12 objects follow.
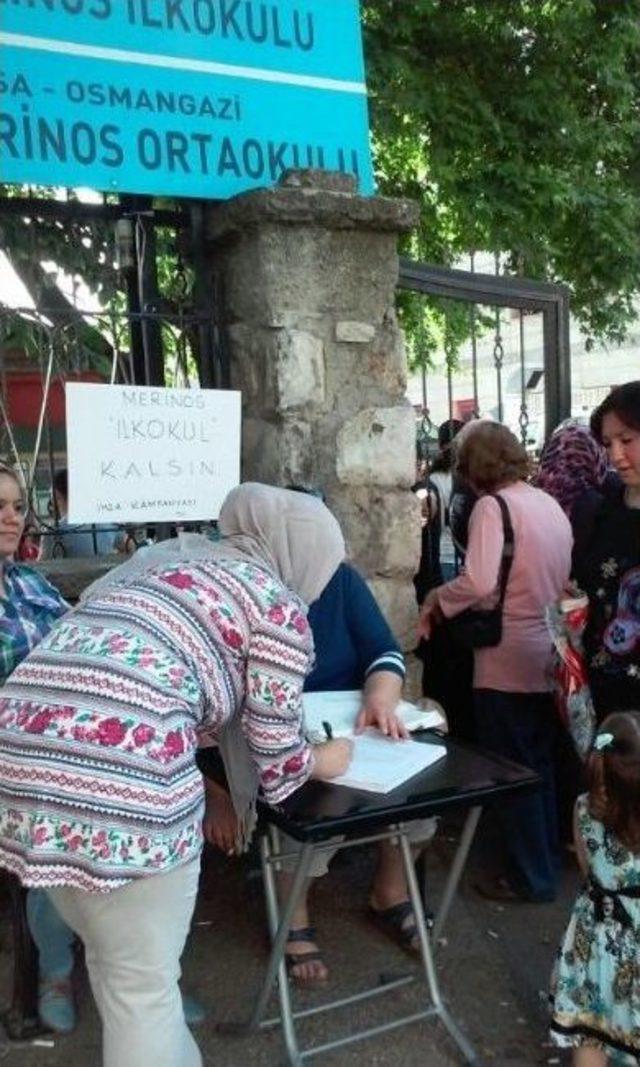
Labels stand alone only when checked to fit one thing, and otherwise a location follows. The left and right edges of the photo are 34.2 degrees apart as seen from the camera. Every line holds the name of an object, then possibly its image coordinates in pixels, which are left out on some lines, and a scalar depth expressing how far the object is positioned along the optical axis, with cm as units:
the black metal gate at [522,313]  374
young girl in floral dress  219
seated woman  279
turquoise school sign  289
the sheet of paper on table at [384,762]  224
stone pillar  312
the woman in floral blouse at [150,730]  178
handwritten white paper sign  285
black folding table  211
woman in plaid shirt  260
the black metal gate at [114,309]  307
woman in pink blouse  321
